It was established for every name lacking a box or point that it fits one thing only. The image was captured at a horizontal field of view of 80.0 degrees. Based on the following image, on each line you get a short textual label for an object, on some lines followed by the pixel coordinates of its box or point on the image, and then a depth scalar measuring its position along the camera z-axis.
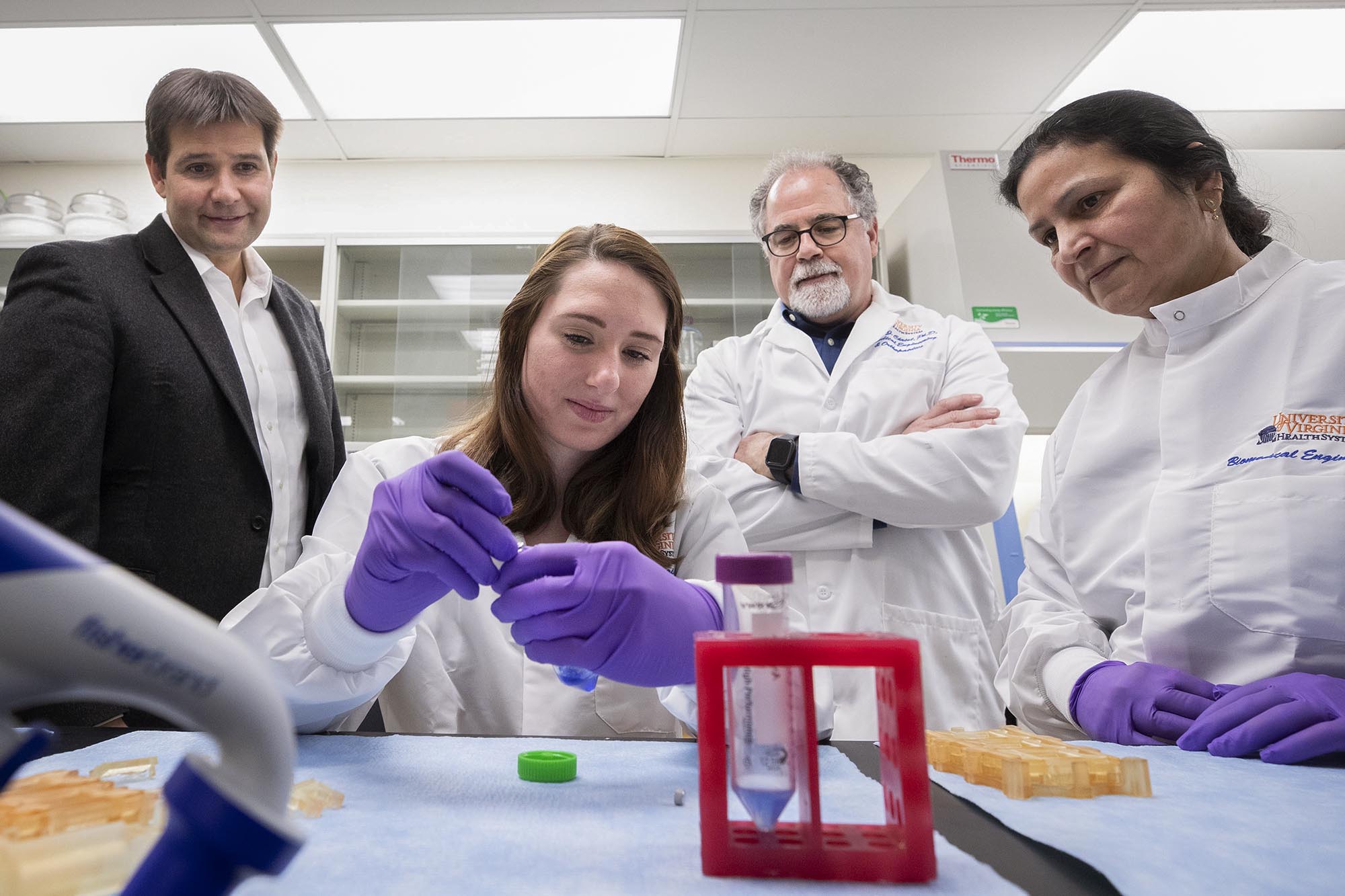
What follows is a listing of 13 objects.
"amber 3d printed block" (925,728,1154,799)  0.67
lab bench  0.48
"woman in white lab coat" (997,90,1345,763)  1.02
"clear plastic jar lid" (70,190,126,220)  3.29
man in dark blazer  1.35
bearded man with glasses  1.57
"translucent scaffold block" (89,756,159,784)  0.65
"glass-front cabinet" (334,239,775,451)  3.35
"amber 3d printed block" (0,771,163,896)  0.43
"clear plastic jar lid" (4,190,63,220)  3.35
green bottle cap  0.71
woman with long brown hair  0.83
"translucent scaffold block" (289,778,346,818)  0.58
